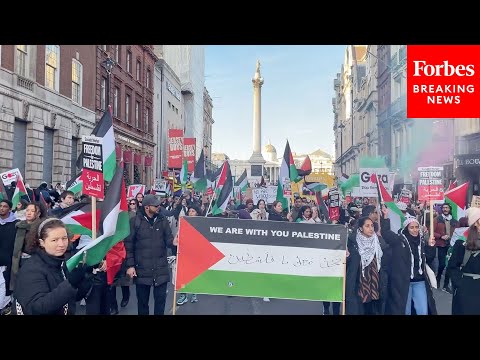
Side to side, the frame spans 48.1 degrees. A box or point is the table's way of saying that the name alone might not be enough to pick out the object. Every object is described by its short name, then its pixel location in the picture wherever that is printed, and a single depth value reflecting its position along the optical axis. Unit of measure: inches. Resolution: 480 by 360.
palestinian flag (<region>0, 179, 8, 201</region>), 352.8
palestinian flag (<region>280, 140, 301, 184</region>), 511.5
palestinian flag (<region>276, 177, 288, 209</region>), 491.8
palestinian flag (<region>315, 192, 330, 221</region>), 392.7
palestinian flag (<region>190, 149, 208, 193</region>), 612.7
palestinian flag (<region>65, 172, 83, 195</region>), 381.1
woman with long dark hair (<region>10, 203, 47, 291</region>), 247.3
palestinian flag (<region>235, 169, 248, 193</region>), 813.9
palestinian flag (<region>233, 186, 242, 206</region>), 804.7
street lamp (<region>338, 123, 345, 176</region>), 2826.8
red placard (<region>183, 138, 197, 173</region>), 1157.8
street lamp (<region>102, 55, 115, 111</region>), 868.6
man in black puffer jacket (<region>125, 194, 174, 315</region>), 247.3
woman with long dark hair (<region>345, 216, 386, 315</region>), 240.7
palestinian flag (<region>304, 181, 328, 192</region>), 682.7
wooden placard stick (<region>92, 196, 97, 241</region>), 203.9
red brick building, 1063.0
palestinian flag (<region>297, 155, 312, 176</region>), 689.0
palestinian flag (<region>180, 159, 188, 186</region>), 763.2
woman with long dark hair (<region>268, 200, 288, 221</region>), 431.5
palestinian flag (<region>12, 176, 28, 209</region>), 354.9
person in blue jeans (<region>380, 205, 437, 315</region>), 234.1
